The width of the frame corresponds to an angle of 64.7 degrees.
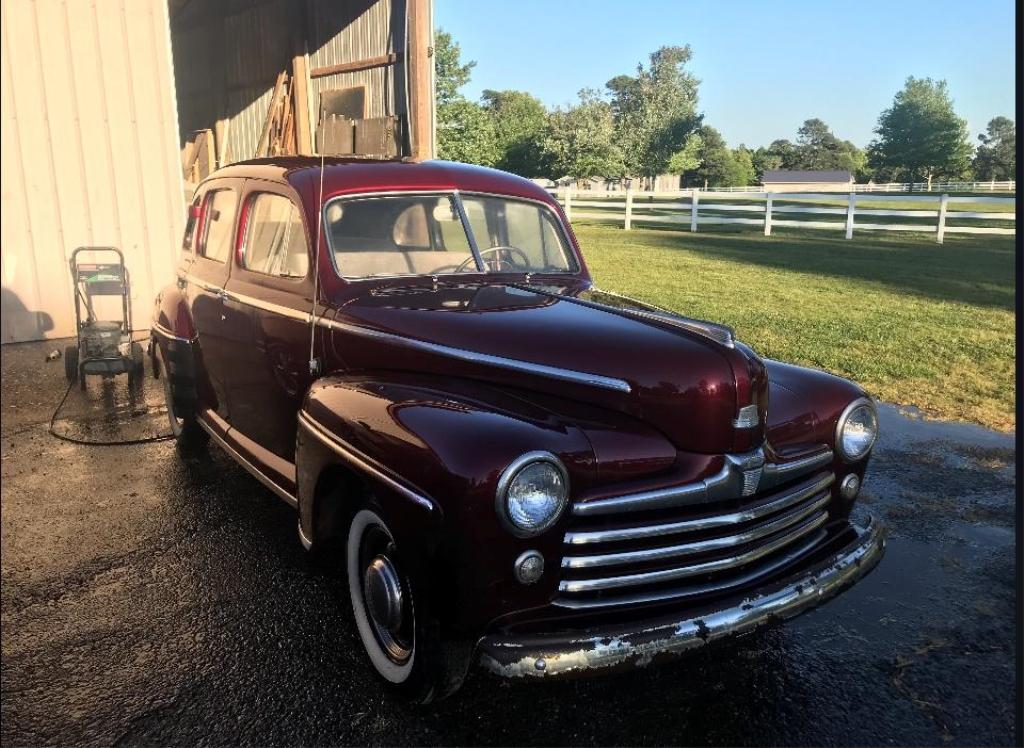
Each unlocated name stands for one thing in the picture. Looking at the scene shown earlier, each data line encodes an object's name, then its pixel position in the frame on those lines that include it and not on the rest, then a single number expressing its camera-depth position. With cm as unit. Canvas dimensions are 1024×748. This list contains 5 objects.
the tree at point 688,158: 5099
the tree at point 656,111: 4591
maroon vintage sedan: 219
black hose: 354
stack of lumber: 1221
